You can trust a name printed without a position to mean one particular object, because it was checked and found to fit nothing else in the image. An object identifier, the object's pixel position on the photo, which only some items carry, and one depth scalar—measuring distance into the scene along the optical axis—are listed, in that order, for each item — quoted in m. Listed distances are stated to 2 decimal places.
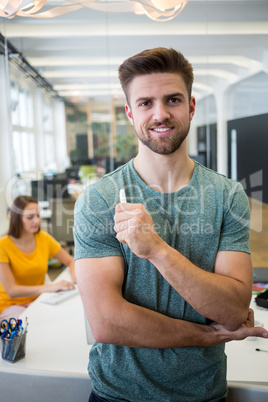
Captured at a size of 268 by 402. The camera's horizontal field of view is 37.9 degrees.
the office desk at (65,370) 1.49
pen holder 1.65
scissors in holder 1.68
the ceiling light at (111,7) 2.15
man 1.11
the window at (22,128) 5.73
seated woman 2.66
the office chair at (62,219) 5.40
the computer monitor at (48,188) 5.96
